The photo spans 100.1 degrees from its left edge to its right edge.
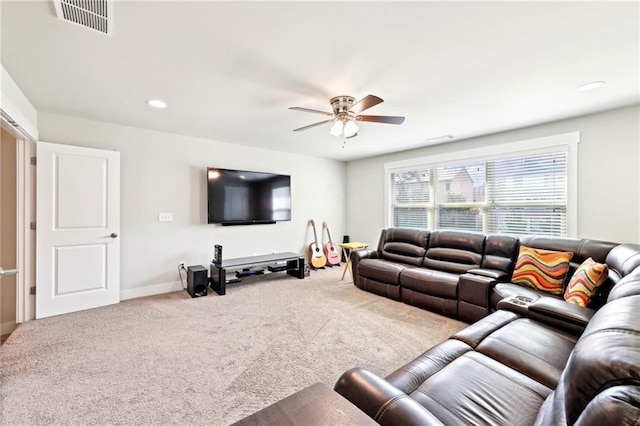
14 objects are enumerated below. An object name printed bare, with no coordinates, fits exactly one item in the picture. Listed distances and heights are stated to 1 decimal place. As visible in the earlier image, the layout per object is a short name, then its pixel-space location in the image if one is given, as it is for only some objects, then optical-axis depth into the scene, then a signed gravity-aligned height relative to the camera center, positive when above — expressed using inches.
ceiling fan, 100.8 +38.0
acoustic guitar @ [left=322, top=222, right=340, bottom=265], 222.5 -33.3
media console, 153.7 -34.1
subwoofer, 145.6 -37.6
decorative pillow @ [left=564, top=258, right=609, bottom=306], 85.5 -22.8
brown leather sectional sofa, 26.8 -29.5
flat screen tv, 166.9 +10.8
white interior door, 119.0 -7.5
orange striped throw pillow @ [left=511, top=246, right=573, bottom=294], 104.4 -22.8
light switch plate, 154.0 -2.5
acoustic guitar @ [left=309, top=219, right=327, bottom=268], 213.3 -35.0
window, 138.4 +12.8
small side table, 202.4 -25.0
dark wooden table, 28.5 -22.2
